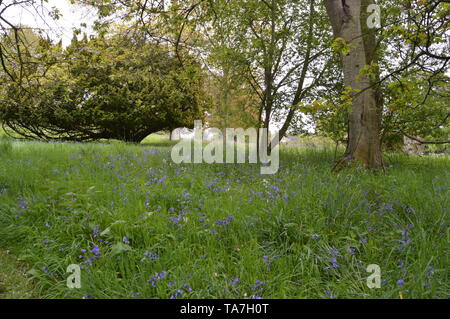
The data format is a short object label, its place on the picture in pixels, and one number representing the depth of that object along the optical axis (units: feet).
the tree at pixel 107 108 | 41.45
